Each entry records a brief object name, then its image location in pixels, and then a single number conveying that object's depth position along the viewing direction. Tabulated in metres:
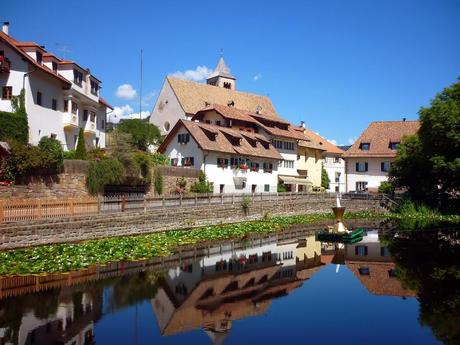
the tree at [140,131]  52.22
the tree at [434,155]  43.50
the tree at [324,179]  71.75
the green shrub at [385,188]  57.81
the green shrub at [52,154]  28.75
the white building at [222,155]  46.31
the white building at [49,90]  32.97
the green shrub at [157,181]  38.69
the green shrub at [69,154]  33.97
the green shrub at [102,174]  31.73
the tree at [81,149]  34.41
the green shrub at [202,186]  42.97
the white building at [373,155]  68.12
